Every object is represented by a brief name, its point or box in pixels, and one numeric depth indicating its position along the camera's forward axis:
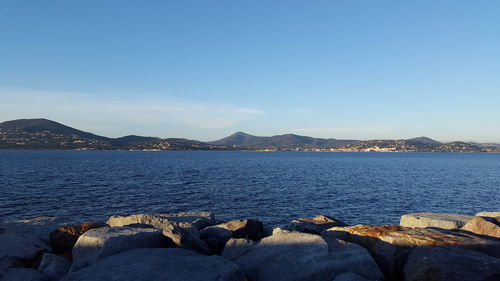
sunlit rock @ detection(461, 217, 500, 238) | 13.16
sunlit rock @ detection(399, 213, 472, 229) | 14.99
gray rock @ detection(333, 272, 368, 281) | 8.60
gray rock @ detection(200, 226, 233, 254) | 12.65
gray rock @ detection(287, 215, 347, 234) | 14.77
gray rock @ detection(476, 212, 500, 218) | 18.50
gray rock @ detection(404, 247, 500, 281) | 8.16
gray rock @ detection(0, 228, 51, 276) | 10.47
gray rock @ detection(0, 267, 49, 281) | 9.50
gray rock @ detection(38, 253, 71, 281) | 10.12
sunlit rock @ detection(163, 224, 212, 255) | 11.18
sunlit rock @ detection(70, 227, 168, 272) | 10.05
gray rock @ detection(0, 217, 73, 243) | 14.08
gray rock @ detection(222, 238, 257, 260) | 10.99
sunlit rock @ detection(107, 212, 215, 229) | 14.21
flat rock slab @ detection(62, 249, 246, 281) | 8.35
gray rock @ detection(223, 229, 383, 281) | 9.50
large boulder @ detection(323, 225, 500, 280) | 10.62
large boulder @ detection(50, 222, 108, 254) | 12.52
